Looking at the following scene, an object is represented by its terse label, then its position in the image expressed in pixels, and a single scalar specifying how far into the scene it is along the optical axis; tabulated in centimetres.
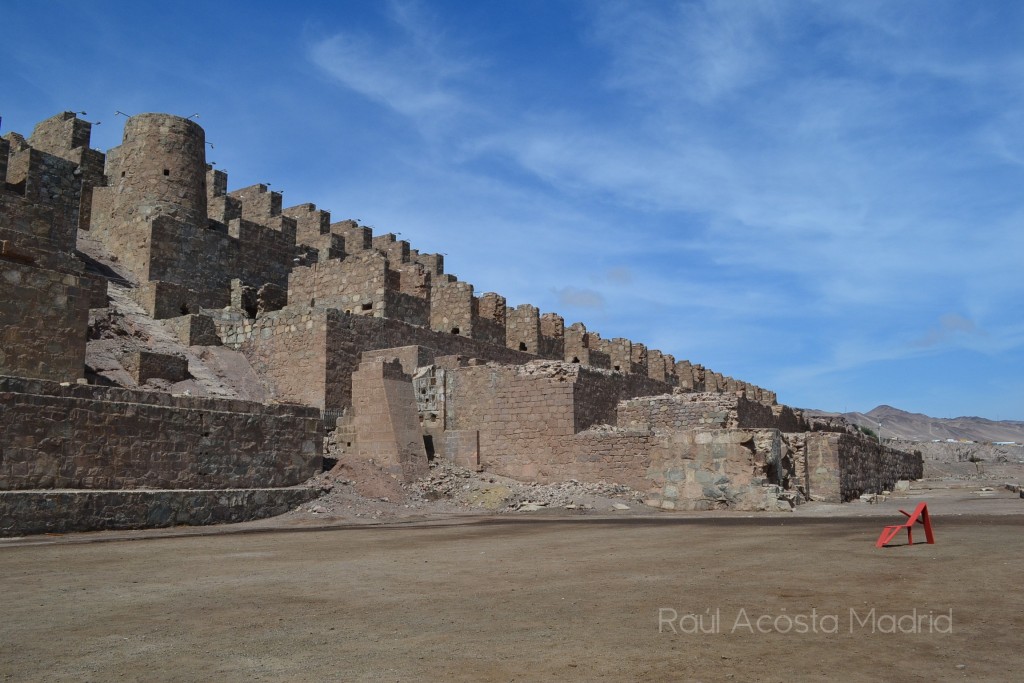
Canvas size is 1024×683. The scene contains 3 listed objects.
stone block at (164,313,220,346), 2058
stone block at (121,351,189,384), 1691
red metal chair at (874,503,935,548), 795
